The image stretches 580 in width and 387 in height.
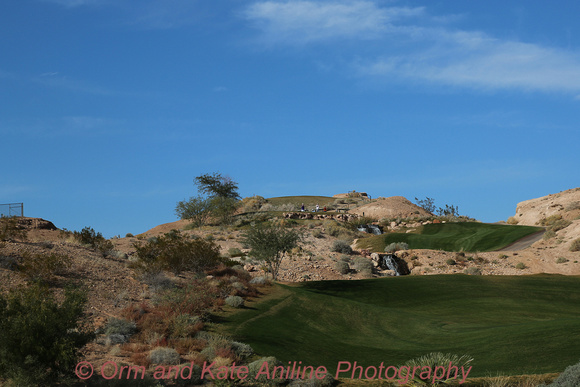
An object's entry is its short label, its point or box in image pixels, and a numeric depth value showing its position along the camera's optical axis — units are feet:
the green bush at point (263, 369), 53.11
